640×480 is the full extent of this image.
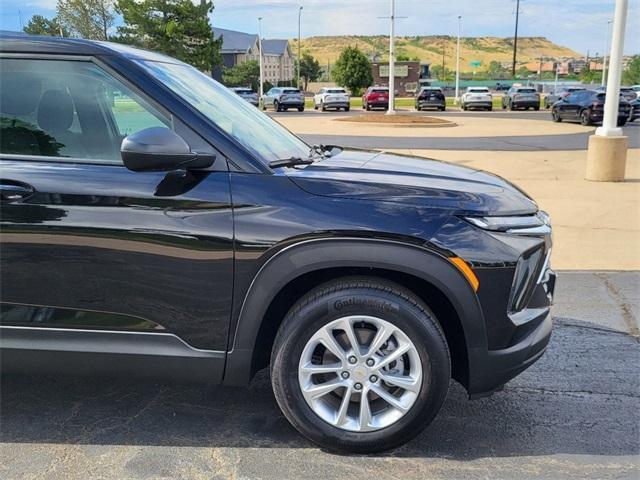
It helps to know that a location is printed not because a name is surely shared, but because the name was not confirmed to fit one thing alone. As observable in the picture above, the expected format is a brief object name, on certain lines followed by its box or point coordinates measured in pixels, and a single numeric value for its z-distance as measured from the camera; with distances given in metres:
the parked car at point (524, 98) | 42.59
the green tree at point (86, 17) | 42.97
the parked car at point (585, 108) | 26.45
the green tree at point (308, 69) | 106.49
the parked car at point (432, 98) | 41.50
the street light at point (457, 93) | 55.44
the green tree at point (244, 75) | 78.62
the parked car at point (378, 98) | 41.69
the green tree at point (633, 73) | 74.44
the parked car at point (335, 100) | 42.06
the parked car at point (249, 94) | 43.57
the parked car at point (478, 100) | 42.47
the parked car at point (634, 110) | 28.91
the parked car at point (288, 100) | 42.62
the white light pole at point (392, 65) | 29.62
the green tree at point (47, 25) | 39.97
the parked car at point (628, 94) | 29.62
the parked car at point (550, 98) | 45.33
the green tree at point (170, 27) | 39.78
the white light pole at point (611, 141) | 10.48
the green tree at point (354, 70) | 70.88
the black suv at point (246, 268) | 2.87
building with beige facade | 100.50
